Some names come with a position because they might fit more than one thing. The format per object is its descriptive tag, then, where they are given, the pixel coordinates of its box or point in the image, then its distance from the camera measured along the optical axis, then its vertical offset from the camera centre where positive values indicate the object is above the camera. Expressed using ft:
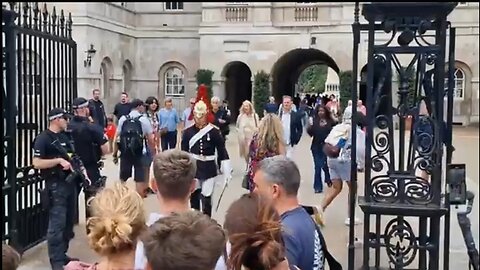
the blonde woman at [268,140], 30.12 -1.91
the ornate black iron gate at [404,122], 16.81 -0.63
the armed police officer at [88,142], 29.66 -2.01
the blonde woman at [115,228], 10.87 -1.97
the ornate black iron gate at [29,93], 23.67 -0.10
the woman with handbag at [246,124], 48.88 -2.03
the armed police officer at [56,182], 25.09 -3.08
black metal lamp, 99.13 +4.02
